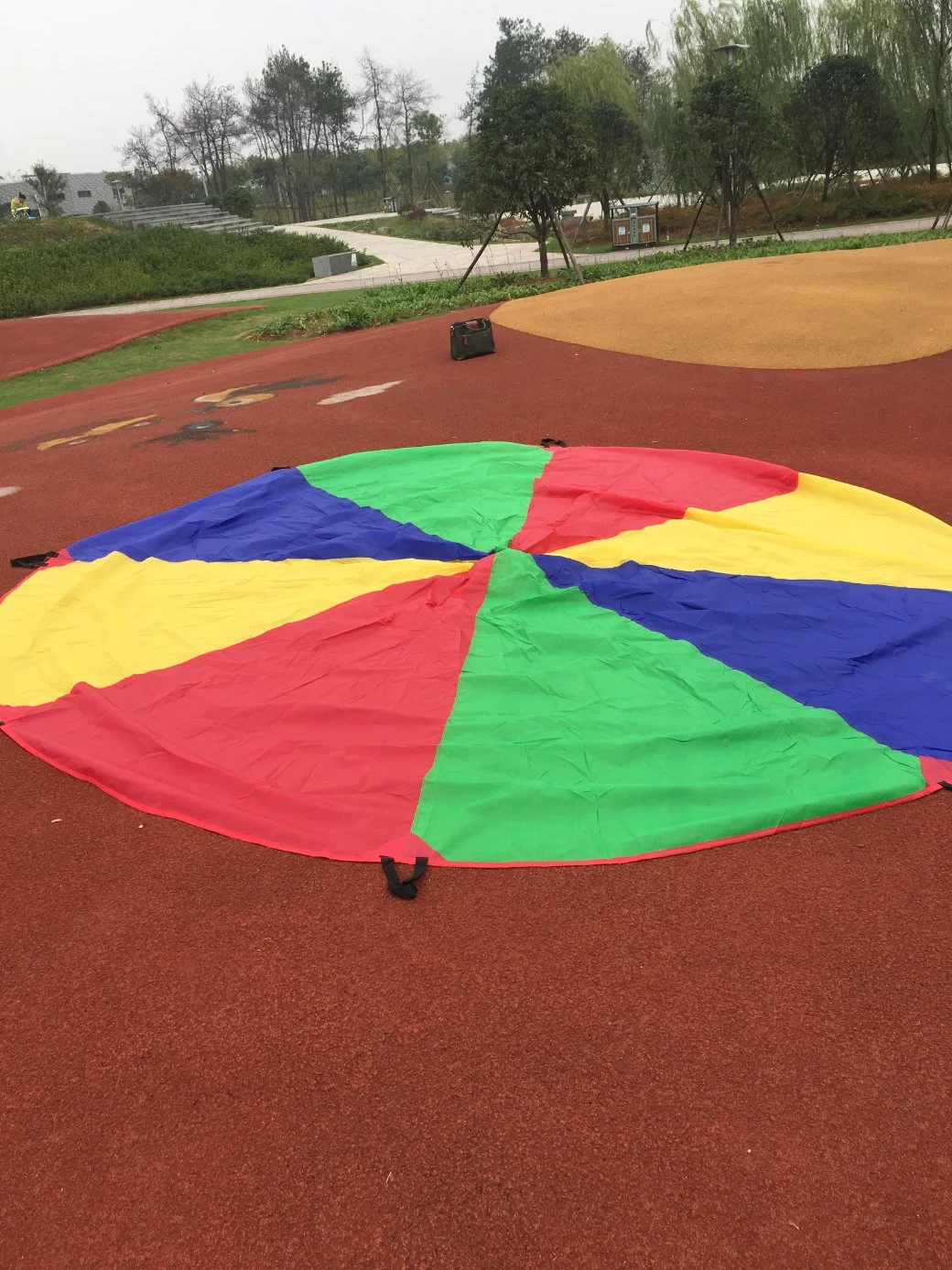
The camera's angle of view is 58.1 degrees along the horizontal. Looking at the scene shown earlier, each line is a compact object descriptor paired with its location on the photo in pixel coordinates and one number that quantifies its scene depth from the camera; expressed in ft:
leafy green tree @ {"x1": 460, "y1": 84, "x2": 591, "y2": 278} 47.96
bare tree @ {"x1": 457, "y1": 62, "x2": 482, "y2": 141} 181.10
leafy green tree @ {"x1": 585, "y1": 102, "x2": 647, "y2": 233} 88.22
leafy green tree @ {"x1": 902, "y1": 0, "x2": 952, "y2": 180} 80.69
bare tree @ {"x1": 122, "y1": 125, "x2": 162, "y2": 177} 184.85
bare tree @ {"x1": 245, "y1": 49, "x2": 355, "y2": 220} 177.47
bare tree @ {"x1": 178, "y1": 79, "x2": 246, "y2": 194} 179.11
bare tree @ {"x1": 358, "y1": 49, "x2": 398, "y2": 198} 190.80
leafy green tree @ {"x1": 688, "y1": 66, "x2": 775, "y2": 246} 58.29
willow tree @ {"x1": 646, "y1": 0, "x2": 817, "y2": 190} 87.56
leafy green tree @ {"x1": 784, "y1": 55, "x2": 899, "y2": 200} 80.23
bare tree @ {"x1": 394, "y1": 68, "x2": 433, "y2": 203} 185.78
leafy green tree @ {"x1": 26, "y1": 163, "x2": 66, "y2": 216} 154.77
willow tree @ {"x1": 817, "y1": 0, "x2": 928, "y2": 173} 82.07
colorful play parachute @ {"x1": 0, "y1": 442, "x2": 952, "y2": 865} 10.77
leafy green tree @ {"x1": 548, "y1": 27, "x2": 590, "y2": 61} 206.39
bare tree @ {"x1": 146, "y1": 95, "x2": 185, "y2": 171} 183.42
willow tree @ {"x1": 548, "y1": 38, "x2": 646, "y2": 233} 88.43
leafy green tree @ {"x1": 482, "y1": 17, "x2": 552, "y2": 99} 208.03
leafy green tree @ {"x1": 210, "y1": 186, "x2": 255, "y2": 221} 133.49
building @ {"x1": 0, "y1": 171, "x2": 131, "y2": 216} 171.63
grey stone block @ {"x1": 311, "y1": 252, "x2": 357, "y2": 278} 83.41
